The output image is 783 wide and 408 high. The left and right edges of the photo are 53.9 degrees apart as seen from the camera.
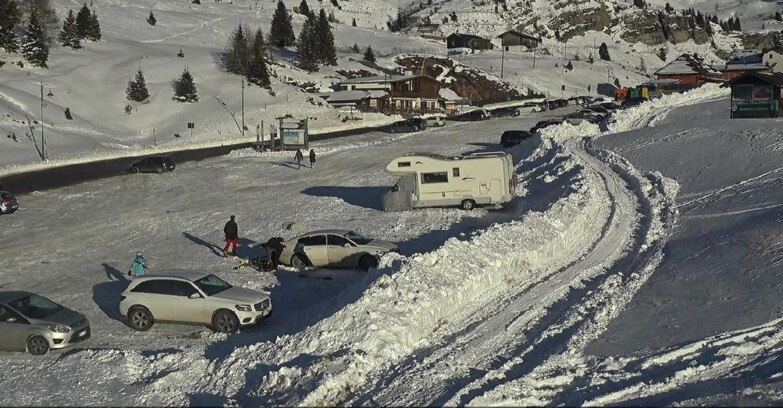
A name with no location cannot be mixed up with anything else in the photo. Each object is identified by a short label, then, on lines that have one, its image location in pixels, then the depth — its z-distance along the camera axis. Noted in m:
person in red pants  26.81
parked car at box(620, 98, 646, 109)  79.29
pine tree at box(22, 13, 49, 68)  82.75
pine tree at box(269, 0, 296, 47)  120.00
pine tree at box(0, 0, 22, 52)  83.19
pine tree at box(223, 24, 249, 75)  92.81
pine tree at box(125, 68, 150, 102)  80.00
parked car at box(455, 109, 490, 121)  77.19
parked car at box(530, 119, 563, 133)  57.89
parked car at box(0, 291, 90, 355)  17.30
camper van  32.72
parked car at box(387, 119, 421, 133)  69.50
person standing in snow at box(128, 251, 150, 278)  24.00
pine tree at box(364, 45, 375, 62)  123.32
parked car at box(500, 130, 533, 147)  53.38
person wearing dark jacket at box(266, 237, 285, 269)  25.02
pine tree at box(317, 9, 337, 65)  109.94
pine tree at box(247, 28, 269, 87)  88.44
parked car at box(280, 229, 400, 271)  24.22
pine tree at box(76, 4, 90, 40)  96.75
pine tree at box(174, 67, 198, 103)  81.19
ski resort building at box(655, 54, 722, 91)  111.12
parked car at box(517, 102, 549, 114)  89.75
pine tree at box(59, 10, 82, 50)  92.44
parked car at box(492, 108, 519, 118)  83.12
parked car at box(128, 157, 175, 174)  48.00
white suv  18.55
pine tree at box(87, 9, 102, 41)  98.44
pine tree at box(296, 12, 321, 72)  105.56
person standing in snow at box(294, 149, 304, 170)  47.78
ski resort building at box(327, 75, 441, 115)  91.50
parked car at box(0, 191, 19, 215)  35.84
